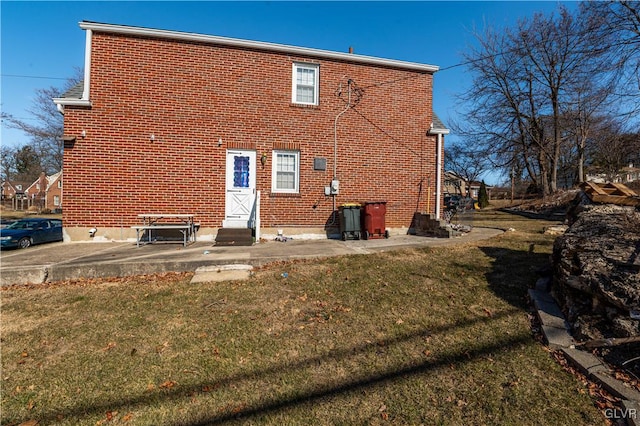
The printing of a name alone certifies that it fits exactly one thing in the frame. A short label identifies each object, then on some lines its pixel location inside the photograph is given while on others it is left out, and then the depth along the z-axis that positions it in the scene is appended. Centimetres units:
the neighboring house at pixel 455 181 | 4175
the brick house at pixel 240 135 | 819
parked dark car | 1120
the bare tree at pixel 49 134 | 2344
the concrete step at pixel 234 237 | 812
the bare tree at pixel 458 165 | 3650
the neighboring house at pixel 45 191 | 4606
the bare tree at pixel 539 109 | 2003
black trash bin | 899
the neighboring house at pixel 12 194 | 4231
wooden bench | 766
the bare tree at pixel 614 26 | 1177
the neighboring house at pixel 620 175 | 2688
